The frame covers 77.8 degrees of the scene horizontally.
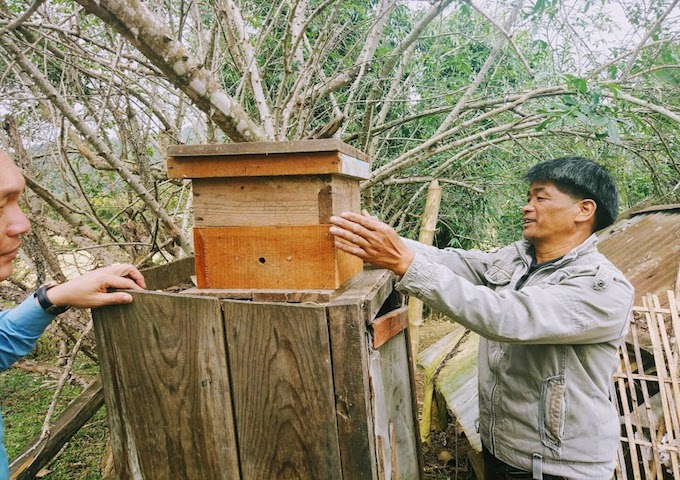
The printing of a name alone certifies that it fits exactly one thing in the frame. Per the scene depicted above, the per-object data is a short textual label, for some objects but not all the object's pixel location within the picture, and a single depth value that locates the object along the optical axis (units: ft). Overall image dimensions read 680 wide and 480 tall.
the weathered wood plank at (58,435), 6.40
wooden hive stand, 4.29
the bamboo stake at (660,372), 9.25
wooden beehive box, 4.59
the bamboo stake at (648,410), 9.26
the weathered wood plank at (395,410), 5.04
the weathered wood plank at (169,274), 6.00
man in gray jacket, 5.38
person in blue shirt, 4.26
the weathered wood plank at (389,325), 4.91
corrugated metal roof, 11.60
